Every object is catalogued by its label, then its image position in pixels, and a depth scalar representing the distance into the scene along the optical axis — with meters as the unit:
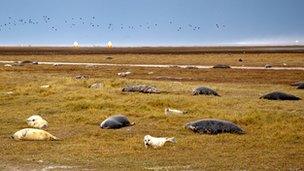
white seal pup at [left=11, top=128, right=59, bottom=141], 21.23
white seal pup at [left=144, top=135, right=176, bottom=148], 19.80
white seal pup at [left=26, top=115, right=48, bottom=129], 23.94
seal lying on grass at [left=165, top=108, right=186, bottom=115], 27.01
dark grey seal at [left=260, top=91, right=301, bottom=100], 31.83
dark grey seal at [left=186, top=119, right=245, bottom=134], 22.27
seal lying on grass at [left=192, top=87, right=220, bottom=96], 34.41
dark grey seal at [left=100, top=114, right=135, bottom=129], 23.78
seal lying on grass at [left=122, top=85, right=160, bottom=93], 35.81
